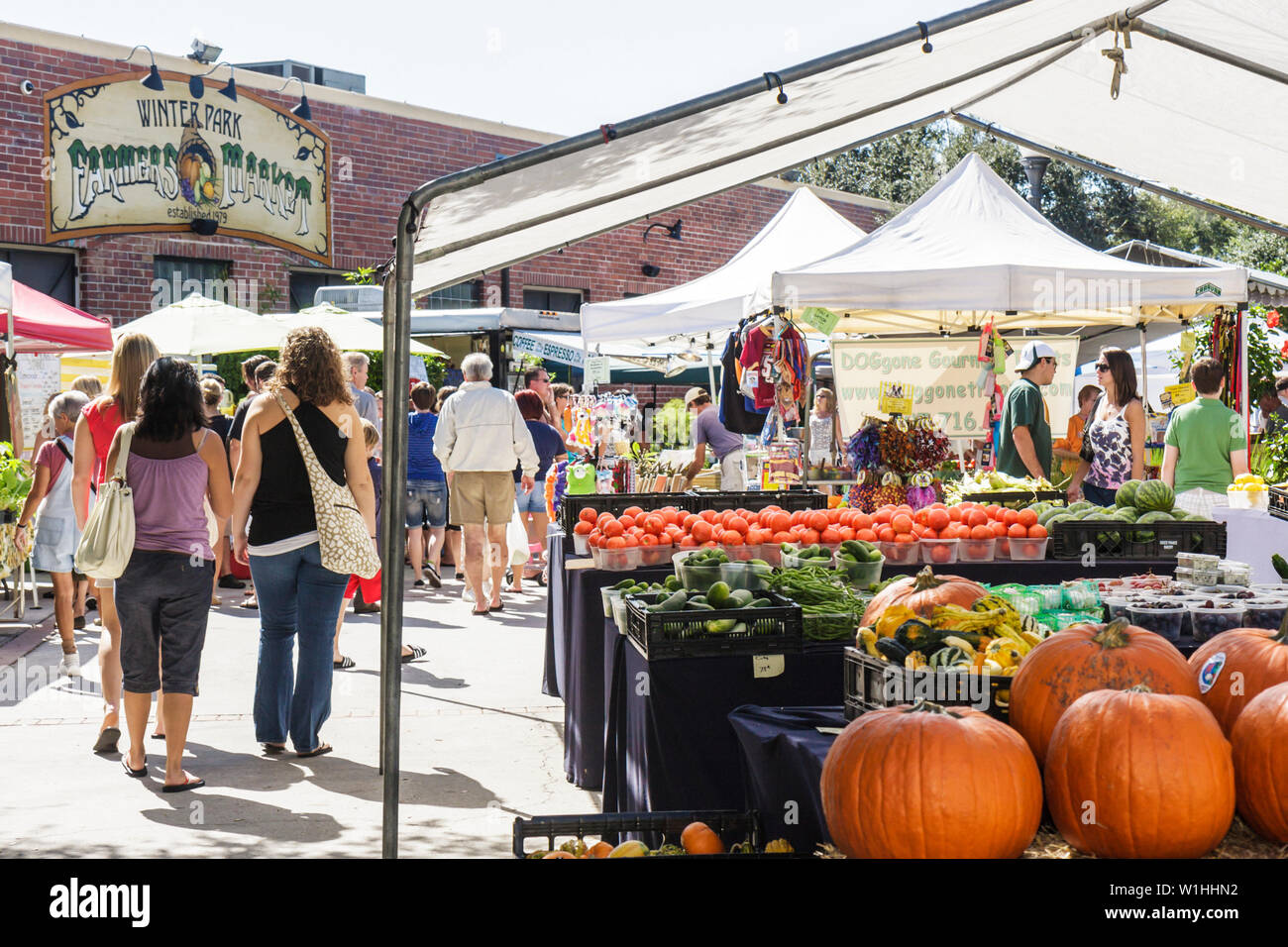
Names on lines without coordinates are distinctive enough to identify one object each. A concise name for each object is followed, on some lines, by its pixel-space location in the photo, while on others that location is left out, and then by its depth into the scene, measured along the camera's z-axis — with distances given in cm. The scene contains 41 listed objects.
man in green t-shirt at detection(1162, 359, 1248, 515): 781
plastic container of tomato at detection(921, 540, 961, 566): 618
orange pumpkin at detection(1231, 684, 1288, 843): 245
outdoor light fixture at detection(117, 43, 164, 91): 1599
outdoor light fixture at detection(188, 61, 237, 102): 1686
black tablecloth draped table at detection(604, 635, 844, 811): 395
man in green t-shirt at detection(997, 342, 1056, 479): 888
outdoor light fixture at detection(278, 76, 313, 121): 1811
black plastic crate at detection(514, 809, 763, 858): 301
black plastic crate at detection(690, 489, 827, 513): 770
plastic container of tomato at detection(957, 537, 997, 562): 625
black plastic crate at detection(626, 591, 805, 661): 401
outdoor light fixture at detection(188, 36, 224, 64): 1703
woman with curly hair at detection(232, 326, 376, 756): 575
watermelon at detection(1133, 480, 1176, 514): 646
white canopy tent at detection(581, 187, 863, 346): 1178
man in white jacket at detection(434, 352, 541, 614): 974
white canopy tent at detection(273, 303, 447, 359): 1311
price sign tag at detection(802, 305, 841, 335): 913
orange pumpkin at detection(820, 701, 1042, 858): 243
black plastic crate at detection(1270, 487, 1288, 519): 614
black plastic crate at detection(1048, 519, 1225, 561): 620
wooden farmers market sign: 1598
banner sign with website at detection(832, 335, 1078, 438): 1169
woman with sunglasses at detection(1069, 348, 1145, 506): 880
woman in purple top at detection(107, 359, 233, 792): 540
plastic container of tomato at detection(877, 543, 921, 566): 613
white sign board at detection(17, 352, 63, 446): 1408
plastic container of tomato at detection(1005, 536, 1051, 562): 627
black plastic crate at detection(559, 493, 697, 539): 713
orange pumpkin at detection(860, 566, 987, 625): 370
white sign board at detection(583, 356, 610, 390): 1492
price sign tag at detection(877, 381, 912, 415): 938
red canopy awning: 1076
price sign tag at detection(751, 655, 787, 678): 408
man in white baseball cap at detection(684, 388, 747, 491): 1223
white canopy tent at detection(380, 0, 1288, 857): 362
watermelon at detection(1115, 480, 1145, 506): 661
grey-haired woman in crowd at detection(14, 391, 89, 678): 834
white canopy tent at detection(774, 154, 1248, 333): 896
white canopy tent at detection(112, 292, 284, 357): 1248
